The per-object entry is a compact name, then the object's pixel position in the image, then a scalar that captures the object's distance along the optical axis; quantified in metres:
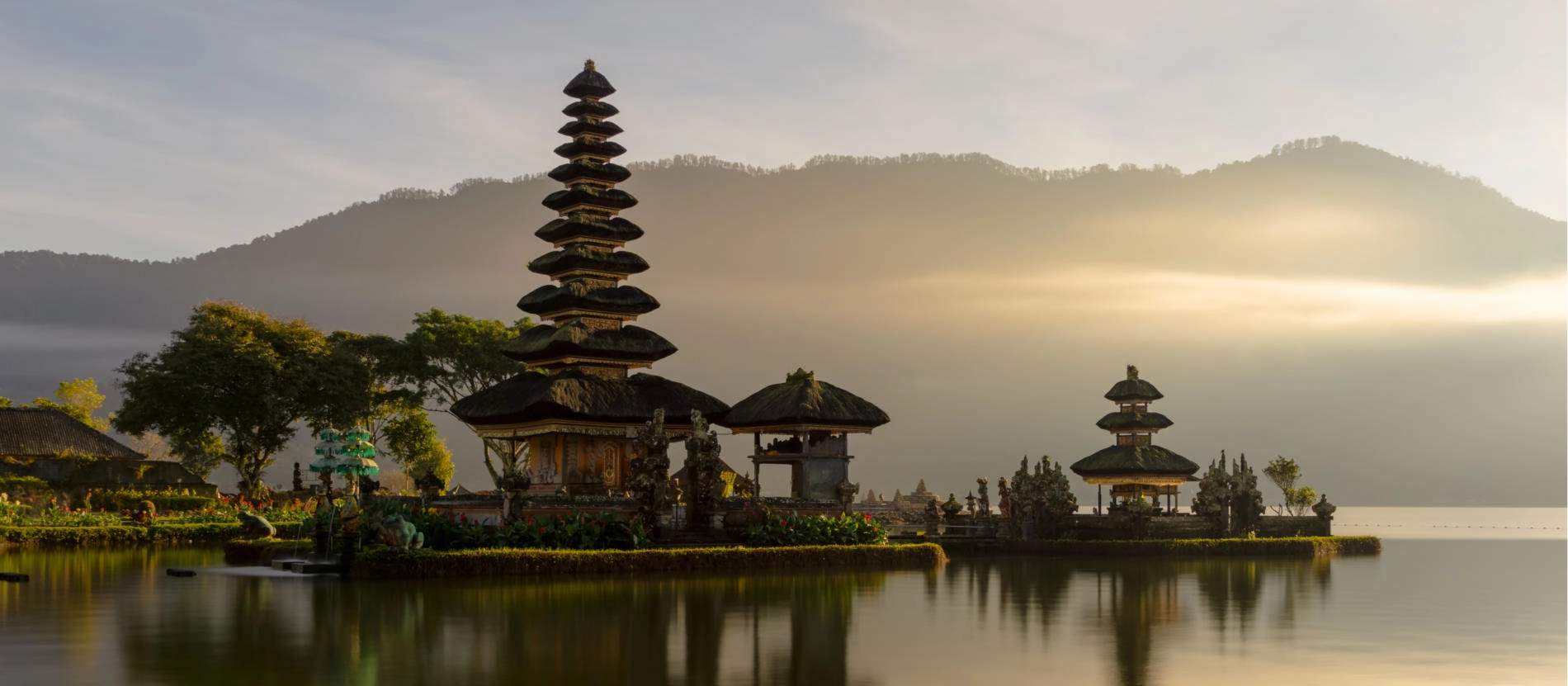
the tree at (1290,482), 62.66
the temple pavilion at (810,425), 42.78
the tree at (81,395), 98.25
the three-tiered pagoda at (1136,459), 53.59
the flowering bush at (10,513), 44.50
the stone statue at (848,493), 39.94
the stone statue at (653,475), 35.16
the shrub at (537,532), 30.59
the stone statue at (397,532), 28.66
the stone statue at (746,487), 47.19
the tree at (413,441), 77.75
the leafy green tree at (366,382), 67.00
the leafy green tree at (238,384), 62.56
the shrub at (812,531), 35.03
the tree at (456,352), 71.56
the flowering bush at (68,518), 45.88
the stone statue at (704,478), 35.91
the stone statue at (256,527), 42.00
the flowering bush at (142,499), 58.28
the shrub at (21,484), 57.38
